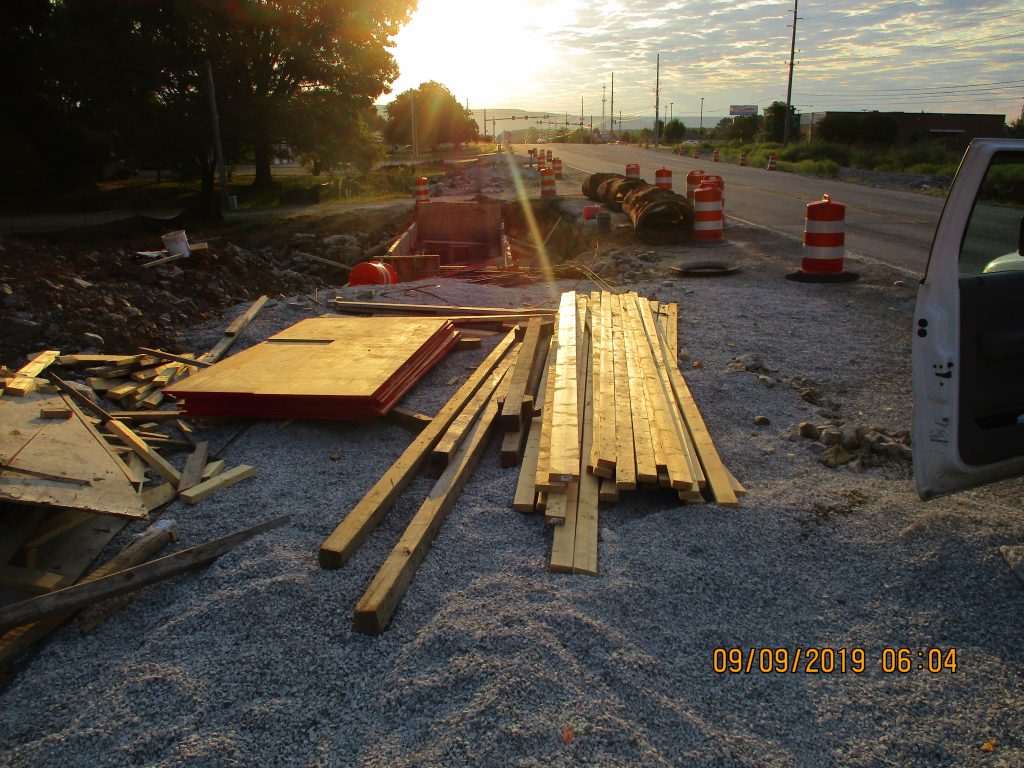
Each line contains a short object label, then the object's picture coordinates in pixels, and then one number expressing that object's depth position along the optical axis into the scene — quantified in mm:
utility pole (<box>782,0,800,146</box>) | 47125
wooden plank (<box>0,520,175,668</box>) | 3285
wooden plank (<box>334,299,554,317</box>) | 9031
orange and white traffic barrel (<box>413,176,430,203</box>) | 21906
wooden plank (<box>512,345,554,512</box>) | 4203
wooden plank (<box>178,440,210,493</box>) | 4785
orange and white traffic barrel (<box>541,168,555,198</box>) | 22344
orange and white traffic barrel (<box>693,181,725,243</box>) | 12999
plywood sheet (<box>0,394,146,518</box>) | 3635
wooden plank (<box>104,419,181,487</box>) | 4852
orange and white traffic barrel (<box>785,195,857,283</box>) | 9352
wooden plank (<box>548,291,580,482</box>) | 4176
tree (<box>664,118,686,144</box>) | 81812
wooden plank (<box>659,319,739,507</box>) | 4145
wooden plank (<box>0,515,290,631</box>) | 3254
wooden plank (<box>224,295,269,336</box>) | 8344
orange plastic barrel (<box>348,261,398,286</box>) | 12008
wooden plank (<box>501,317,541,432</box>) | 5168
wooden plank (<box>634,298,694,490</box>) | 4176
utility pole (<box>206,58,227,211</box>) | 24672
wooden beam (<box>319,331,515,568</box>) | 3728
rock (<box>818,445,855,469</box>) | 4605
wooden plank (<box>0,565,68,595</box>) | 3639
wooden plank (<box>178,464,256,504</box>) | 4613
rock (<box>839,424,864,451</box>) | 4738
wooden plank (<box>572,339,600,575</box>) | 3578
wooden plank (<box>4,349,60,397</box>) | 5105
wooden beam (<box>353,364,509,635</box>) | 3197
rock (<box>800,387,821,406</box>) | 5669
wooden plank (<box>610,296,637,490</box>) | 4148
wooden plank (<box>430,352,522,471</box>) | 4805
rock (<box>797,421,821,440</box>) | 5004
